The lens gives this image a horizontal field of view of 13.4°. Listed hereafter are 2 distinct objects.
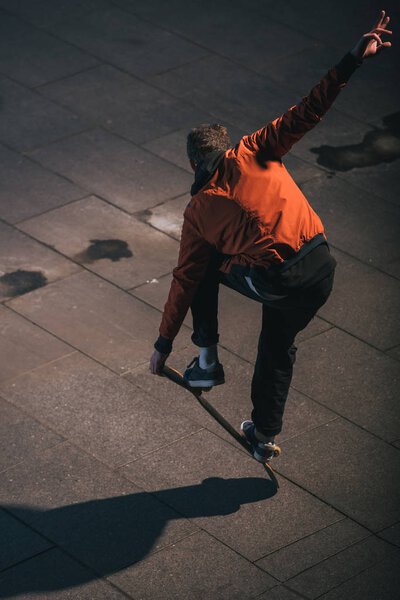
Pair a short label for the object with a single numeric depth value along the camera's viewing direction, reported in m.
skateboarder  9.24
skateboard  10.68
